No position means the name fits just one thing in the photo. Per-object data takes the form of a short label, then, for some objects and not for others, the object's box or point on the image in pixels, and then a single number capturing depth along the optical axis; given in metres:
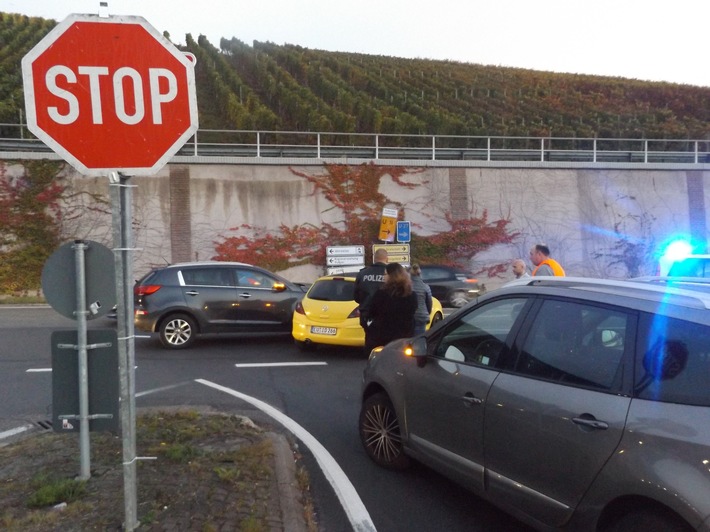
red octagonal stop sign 3.44
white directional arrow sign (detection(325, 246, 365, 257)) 25.81
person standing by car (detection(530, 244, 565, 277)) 8.60
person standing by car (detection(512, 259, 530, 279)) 9.39
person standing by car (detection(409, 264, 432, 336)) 8.51
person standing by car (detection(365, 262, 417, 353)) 7.12
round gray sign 4.22
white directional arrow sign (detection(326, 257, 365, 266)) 25.84
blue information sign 25.98
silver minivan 3.05
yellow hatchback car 10.92
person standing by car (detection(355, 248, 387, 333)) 8.45
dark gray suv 11.98
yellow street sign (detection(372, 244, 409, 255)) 25.06
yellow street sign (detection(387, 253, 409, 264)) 24.99
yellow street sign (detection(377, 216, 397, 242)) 25.86
